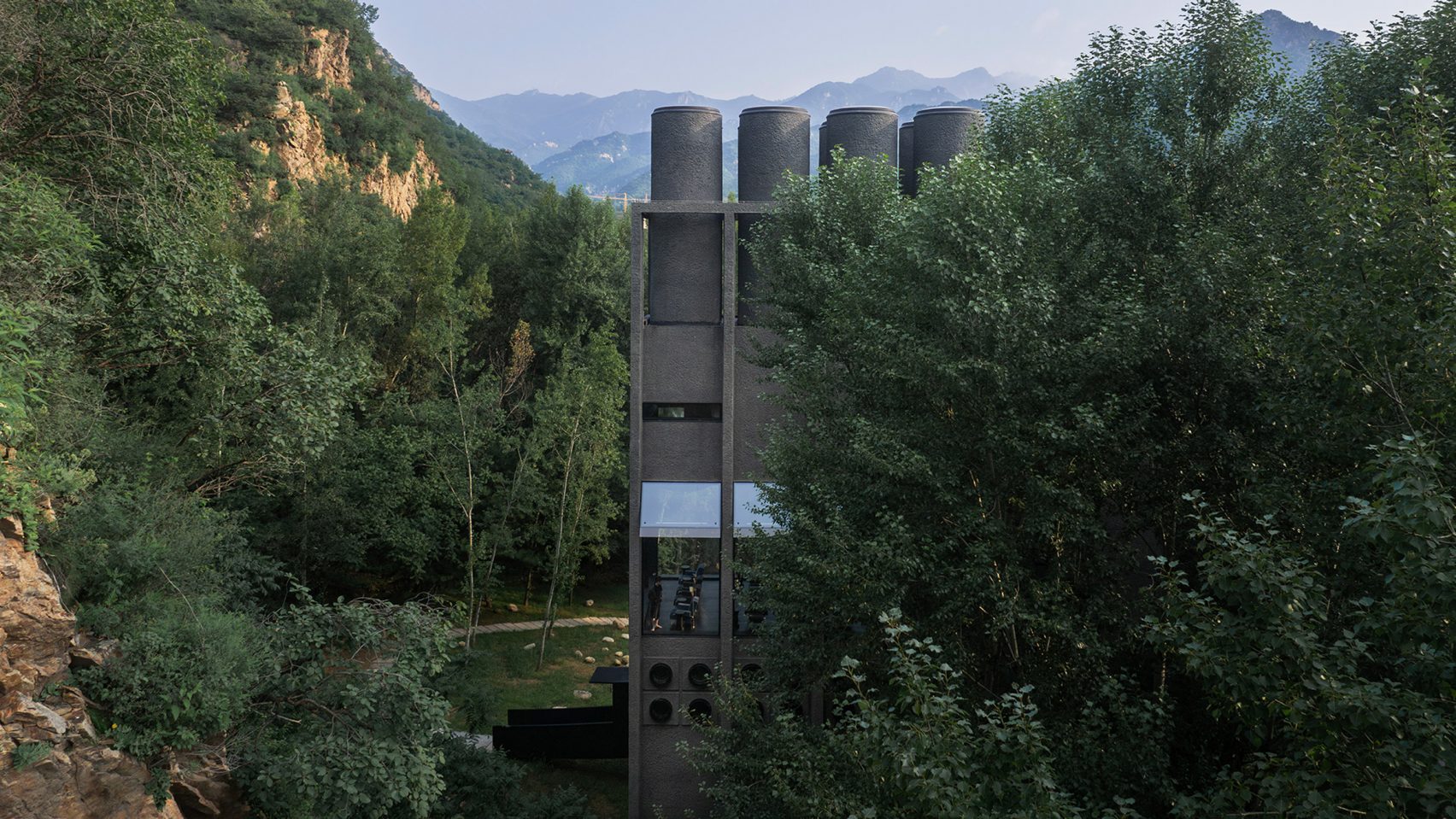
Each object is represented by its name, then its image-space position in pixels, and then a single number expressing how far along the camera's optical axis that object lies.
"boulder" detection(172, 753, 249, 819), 10.60
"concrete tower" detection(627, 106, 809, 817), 13.72
